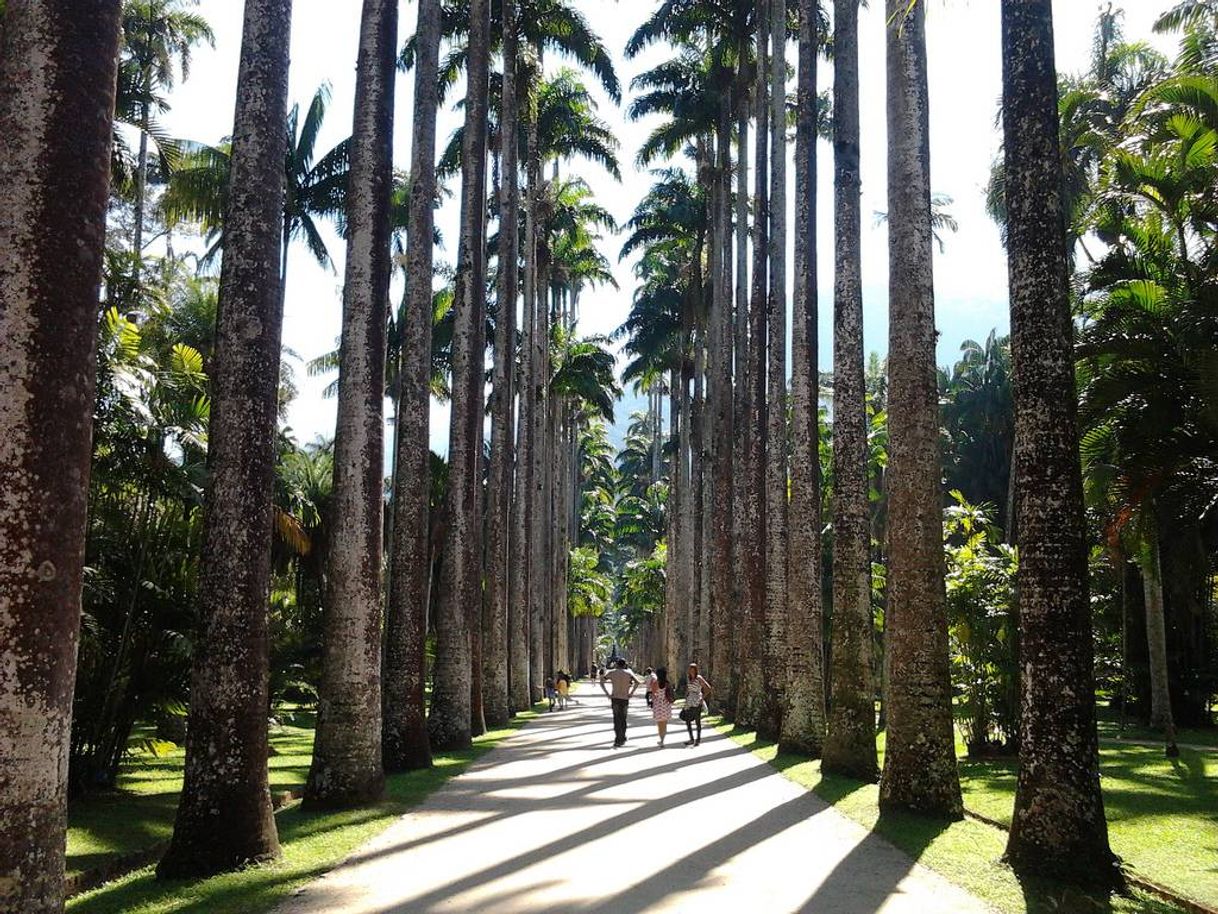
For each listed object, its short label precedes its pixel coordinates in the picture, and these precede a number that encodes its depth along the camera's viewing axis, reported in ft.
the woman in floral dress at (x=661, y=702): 67.72
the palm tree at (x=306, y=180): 78.54
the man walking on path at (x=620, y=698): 67.10
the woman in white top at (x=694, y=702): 66.90
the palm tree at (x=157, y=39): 101.45
